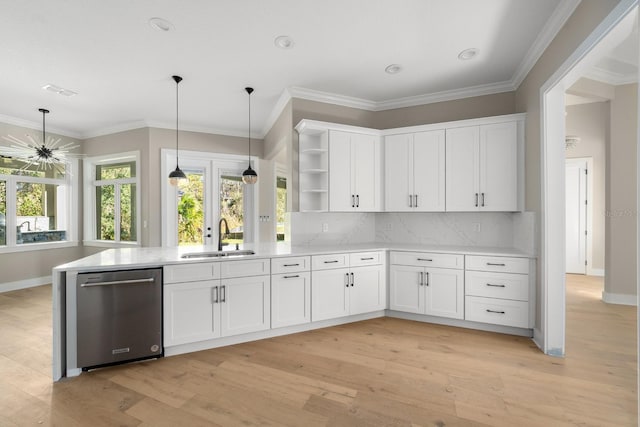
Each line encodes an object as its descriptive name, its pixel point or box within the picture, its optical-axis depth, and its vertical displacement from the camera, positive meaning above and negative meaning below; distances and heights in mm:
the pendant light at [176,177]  3678 +450
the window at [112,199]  5391 +265
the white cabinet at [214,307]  2645 -893
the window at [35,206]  4930 +122
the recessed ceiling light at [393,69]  3227 +1594
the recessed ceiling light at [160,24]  2426 +1579
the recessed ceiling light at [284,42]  2703 +1593
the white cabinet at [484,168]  3279 +509
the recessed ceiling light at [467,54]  2906 +1592
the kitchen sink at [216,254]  2998 -427
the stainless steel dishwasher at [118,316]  2367 -861
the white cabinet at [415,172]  3627 +512
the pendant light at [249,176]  3928 +485
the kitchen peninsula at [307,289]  2619 -797
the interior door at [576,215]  5496 -63
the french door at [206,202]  5262 +206
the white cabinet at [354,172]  3695 +517
